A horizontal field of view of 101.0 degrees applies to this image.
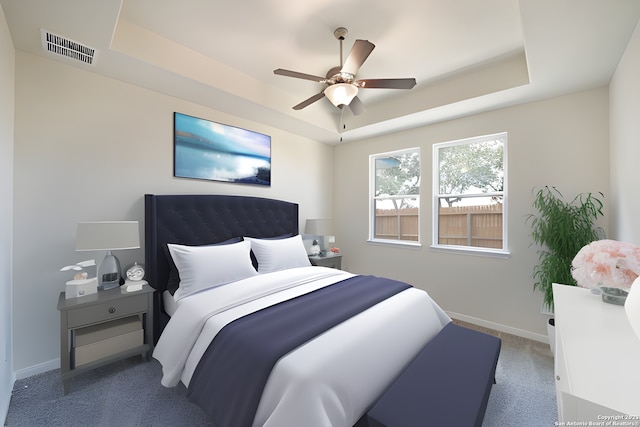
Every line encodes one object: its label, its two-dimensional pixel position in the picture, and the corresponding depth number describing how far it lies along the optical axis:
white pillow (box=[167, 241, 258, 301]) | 2.31
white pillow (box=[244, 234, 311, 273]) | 2.96
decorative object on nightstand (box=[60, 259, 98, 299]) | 2.05
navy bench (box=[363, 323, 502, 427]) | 1.19
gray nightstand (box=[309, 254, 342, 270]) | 3.82
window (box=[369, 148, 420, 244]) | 3.92
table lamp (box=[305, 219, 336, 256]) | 3.99
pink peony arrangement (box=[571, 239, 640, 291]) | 1.21
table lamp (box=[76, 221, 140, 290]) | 2.05
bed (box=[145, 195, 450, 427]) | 1.27
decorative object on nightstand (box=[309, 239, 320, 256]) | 4.02
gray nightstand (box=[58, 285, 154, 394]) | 1.93
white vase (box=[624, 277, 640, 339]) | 0.56
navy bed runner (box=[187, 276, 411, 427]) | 1.33
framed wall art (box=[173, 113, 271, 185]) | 2.93
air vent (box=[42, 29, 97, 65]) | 1.94
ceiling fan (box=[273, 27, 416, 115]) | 2.06
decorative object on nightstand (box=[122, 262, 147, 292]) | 2.26
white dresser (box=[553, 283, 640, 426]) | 0.69
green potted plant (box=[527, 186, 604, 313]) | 2.43
